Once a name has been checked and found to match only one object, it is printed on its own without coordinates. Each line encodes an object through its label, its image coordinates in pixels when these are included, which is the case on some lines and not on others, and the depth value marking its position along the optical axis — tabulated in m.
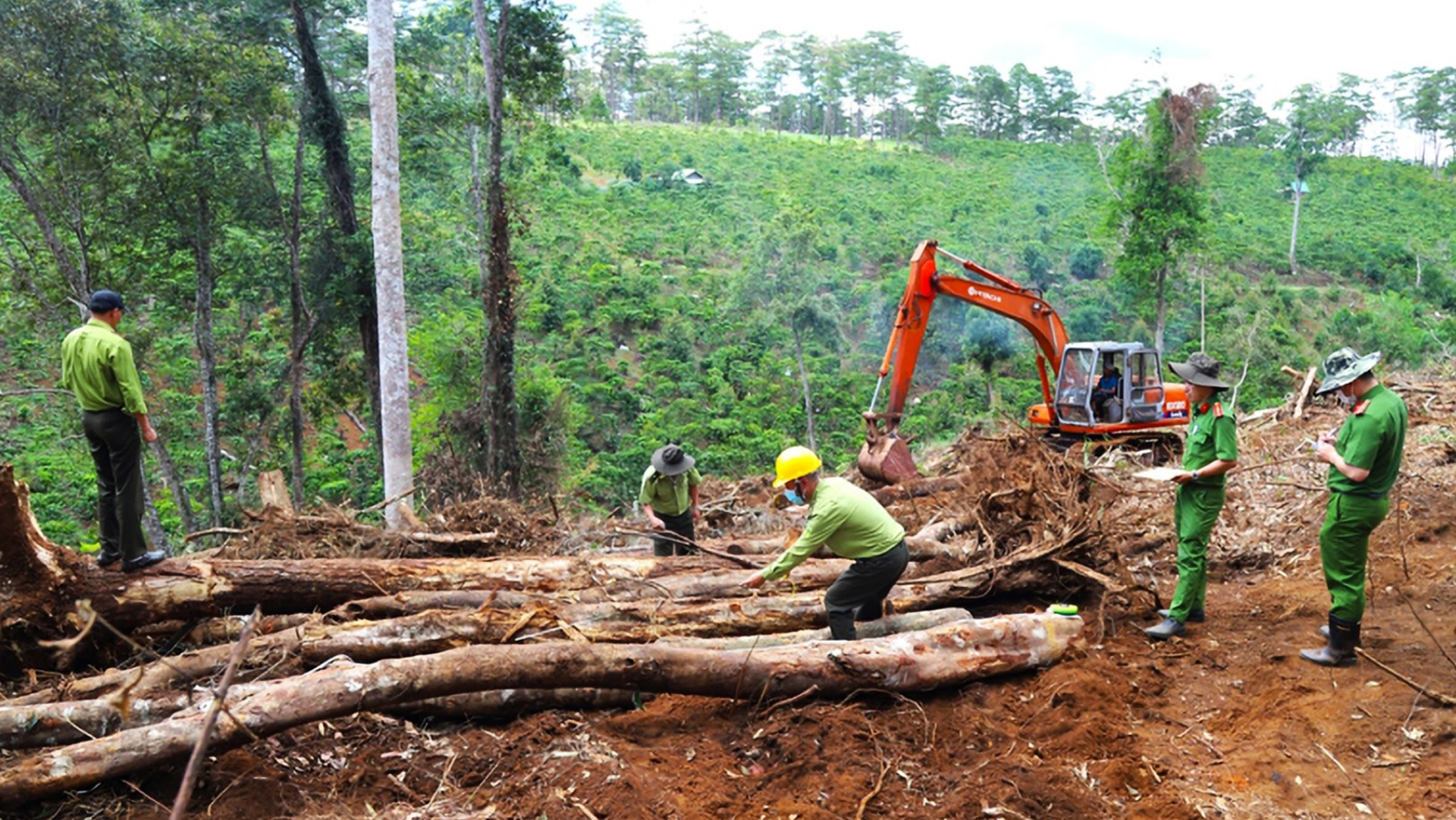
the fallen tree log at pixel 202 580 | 4.84
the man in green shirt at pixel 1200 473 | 5.43
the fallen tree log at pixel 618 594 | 5.55
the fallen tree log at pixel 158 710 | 3.97
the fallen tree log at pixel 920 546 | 7.63
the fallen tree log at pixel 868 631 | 5.21
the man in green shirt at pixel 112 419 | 5.05
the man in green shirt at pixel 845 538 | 4.95
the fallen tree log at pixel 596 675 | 3.67
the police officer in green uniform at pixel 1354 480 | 4.69
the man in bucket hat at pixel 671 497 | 7.80
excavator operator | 12.41
